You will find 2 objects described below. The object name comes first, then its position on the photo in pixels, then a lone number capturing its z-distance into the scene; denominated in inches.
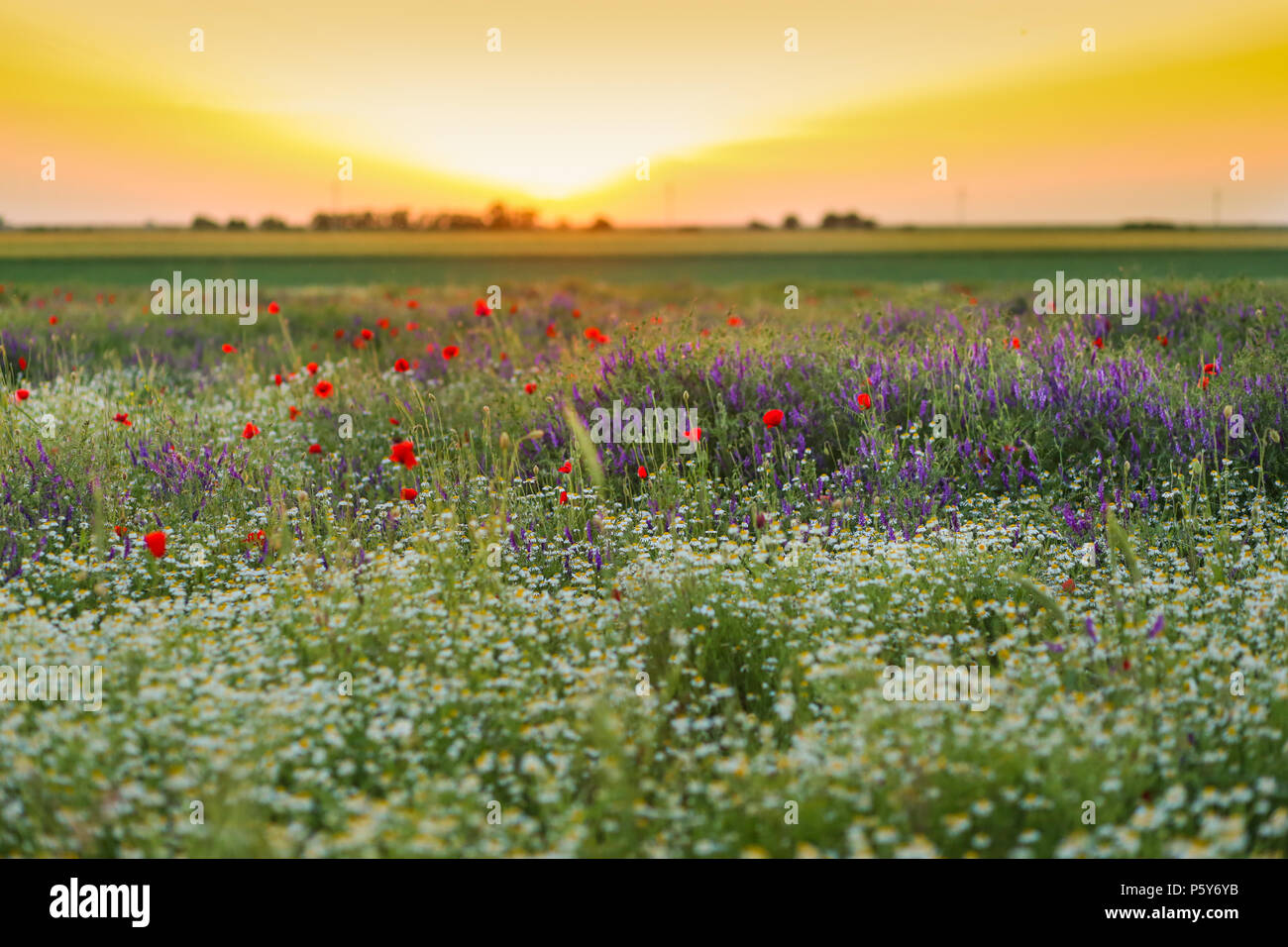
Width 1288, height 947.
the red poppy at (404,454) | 202.5
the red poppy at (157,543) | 201.6
